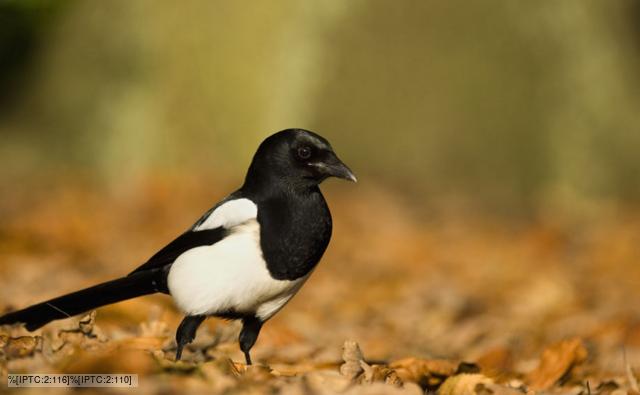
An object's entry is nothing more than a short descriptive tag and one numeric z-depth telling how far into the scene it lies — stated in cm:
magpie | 696
